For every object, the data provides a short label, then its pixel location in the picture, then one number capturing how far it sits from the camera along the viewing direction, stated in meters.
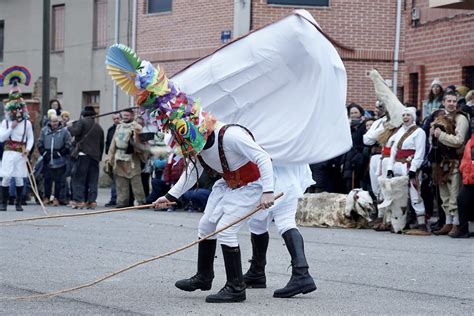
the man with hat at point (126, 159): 20.89
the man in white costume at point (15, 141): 20.06
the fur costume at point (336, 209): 16.59
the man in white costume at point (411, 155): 15.87
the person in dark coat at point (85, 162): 21.12
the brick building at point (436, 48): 19.36
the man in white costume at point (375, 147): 17.09
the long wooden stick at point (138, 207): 9.01
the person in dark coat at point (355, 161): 18.03
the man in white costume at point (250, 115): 9.08
